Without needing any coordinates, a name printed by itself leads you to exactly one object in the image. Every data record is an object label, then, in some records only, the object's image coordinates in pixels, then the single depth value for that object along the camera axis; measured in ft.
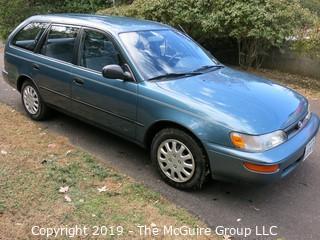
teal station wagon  11.75
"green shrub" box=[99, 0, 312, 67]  26.68
